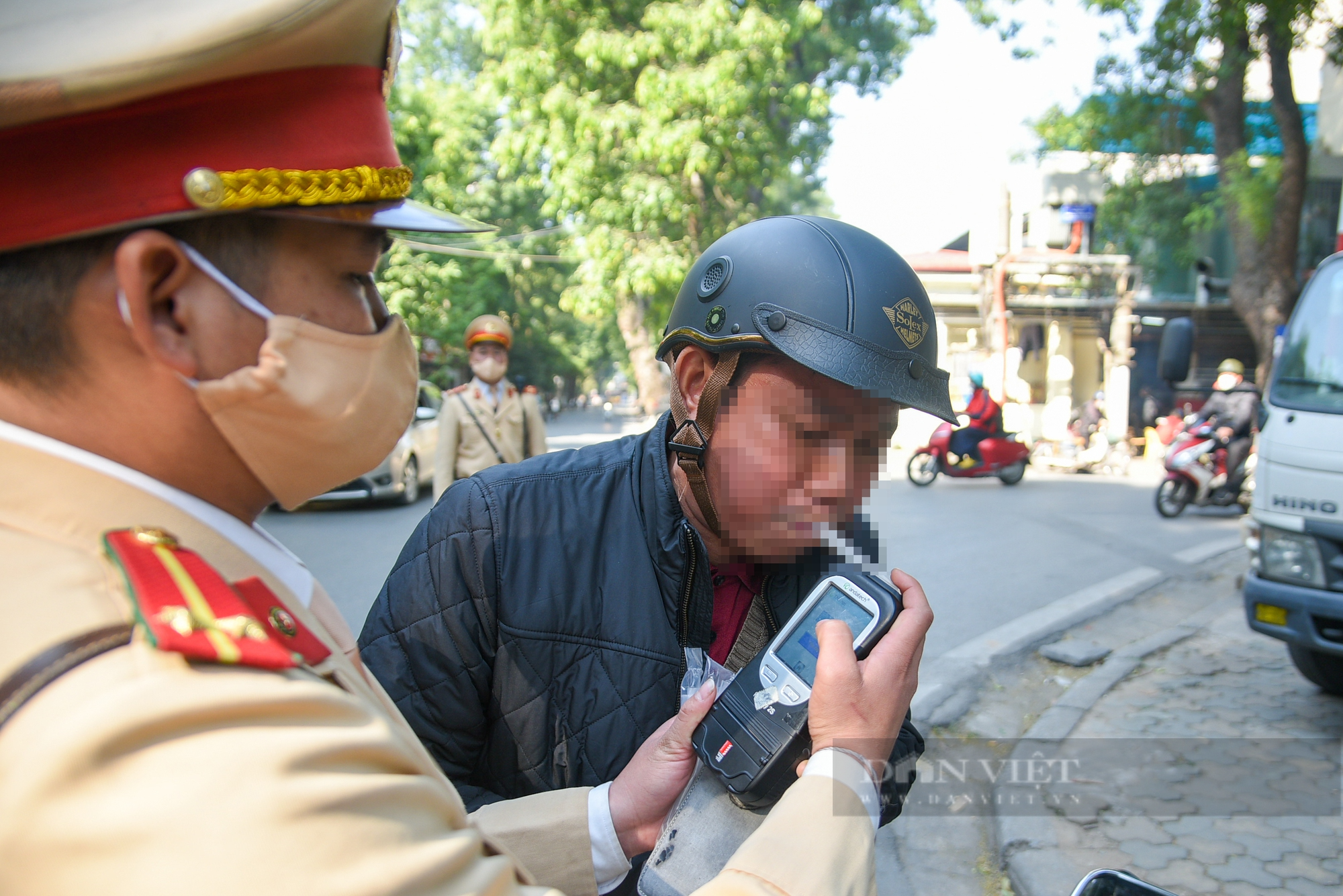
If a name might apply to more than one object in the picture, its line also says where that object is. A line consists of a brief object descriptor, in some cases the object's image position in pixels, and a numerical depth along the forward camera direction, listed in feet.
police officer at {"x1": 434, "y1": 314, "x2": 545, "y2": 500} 19.56
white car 34.19
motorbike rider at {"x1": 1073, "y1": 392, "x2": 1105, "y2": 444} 55.16
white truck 12.87
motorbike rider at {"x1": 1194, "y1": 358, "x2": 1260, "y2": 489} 33.09
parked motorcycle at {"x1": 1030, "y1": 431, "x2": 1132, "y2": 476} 49.16
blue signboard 60.95
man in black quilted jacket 4.99
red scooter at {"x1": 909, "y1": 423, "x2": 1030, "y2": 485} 39.99
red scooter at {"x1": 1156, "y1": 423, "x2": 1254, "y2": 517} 32.96
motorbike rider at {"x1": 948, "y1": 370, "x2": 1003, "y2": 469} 39.78
